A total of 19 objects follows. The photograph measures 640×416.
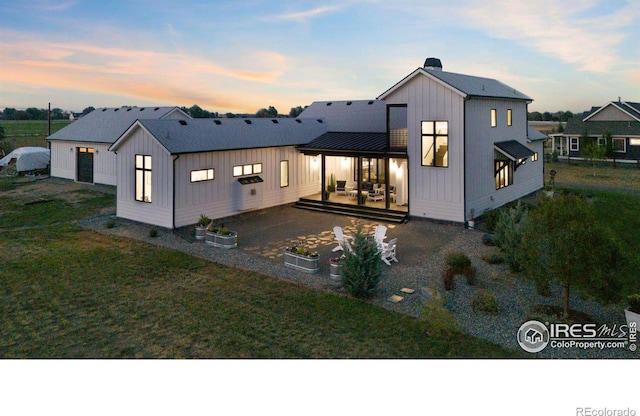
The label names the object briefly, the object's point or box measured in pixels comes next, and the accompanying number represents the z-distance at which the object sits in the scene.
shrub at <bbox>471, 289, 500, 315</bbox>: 9.20
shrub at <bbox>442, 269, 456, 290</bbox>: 10.70
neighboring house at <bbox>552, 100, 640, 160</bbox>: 36.06
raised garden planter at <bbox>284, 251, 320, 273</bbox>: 12.13
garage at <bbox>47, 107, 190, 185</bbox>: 27.94
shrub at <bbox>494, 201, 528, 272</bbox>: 11.78
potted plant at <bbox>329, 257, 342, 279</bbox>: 11.50
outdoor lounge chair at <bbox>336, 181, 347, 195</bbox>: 22.56
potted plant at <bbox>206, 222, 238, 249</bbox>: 14.60
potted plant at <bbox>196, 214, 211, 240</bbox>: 15.53
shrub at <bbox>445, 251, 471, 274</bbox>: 11.76
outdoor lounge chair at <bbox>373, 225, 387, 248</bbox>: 13.10
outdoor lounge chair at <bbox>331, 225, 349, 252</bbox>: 13.07
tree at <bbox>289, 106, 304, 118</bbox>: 52.14
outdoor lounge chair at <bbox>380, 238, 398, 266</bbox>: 12.81
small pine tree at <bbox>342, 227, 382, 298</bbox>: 10.09
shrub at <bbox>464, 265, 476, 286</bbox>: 11.09
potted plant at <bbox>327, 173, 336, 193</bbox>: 23.08
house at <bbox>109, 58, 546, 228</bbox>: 17.02
